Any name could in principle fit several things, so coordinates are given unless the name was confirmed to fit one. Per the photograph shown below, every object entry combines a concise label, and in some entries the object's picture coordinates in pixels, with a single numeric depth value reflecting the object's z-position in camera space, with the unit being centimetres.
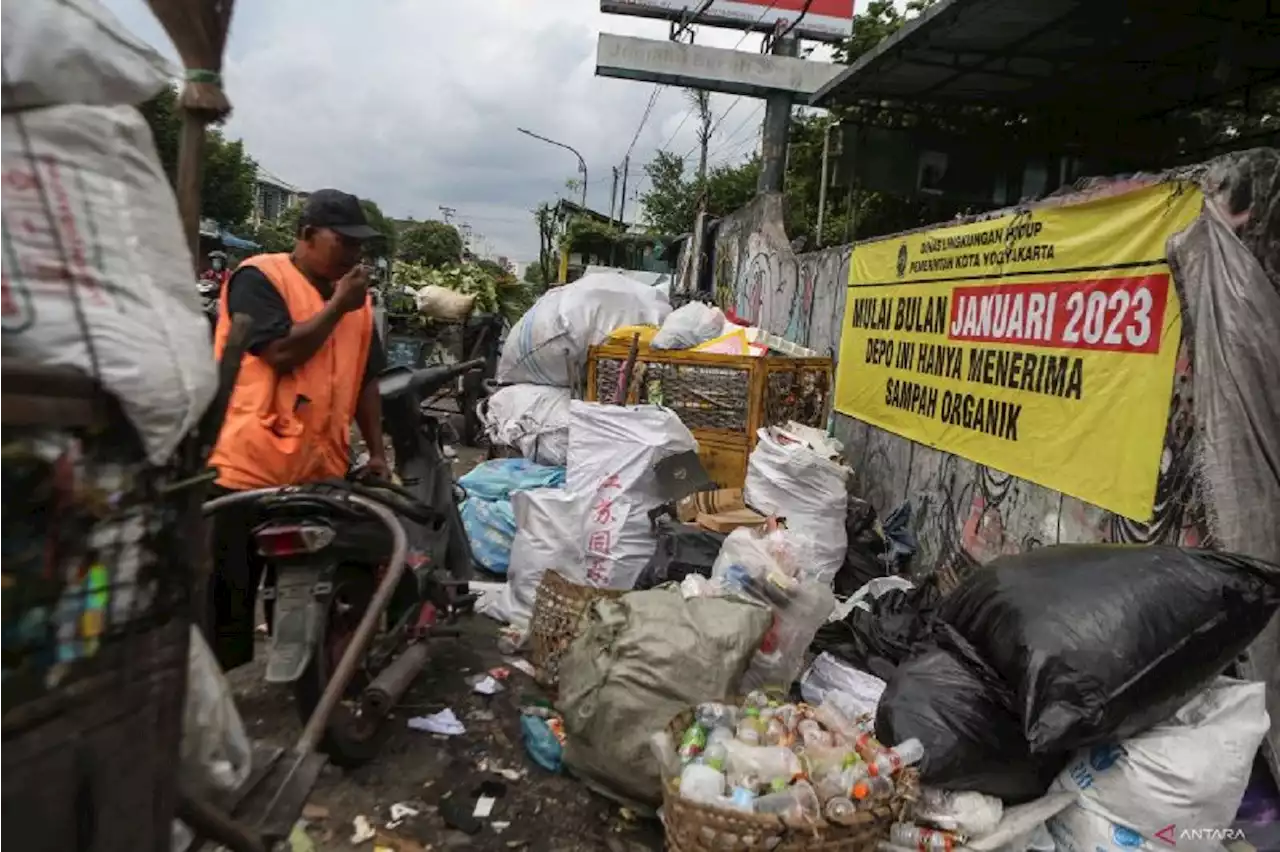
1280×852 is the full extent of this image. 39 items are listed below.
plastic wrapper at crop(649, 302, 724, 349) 571
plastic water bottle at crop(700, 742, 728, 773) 237
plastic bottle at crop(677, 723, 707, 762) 243
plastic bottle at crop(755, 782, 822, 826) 217
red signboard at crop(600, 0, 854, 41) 1656
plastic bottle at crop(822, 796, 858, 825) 215
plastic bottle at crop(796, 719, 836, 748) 247
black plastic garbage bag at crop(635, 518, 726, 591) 388
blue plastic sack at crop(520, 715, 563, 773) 308
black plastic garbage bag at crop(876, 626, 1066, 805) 248
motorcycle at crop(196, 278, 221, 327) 608
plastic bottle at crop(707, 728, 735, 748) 245
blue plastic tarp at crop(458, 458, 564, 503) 521
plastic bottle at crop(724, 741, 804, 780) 232
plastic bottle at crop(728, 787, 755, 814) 219
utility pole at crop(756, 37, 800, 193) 1446
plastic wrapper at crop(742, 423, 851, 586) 443
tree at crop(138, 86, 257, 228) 3266
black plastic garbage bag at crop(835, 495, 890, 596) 454
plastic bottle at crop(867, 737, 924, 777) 233
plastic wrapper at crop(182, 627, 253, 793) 138
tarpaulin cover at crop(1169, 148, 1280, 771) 269
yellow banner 318
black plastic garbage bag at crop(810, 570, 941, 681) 338
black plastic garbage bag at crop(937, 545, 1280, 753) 231
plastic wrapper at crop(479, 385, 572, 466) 594
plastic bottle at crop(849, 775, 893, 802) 224
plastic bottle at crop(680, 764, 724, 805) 223
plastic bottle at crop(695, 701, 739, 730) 254
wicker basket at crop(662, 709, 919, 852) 212
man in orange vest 277
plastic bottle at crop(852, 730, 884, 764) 241
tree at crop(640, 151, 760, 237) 2261
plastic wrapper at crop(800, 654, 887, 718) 321
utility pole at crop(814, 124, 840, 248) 897
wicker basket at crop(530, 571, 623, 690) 353
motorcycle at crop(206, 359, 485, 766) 268
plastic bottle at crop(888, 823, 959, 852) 238
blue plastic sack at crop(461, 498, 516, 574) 496
